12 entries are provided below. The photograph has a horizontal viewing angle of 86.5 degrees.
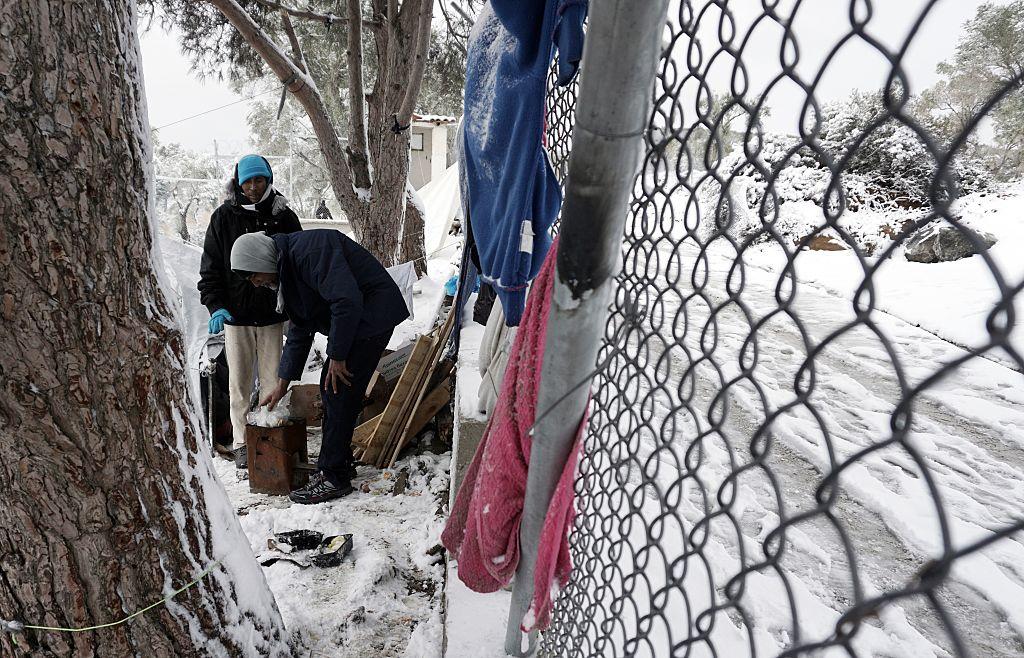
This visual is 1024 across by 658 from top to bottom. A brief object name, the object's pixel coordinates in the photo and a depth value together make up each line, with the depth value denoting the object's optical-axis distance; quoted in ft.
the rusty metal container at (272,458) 12.22
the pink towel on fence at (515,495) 3.91
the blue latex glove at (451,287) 21.88
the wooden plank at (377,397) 14.96
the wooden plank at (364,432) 13.92
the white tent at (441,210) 37.45
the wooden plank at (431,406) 14.02
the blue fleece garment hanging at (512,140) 4.31
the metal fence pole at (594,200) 2.37
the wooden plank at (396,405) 13.76
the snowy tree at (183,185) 66.54
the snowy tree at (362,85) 20.52
